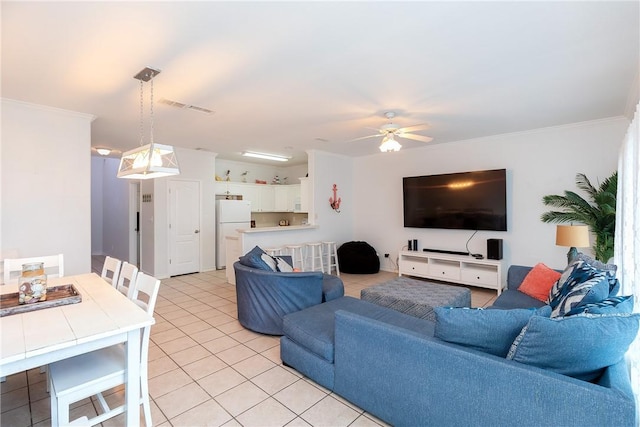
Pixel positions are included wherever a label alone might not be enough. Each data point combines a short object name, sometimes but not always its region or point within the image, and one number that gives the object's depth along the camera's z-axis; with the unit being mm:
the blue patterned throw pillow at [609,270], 1894
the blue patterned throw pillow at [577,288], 1782
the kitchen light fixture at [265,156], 6297
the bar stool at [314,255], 5895
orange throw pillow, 3039
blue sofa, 1203
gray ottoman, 2950
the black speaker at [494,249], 4754
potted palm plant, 3752
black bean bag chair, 6105
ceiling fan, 3619
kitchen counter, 5137
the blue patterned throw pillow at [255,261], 3238
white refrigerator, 6566
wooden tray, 1749
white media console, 4730
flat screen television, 4863
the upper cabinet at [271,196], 7381
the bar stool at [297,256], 5590
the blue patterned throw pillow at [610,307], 1463
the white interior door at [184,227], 5883
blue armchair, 3014
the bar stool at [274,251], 5228
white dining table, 1352
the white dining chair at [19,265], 2539
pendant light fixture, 2393
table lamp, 3223
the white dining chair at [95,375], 1529
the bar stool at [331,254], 6133
